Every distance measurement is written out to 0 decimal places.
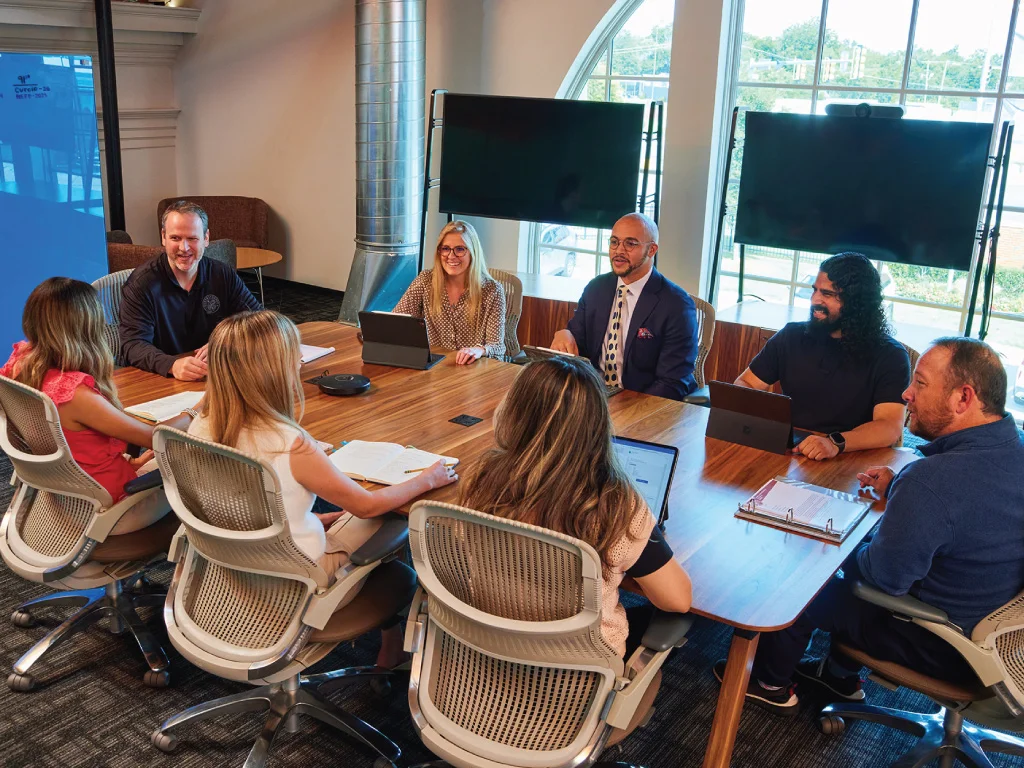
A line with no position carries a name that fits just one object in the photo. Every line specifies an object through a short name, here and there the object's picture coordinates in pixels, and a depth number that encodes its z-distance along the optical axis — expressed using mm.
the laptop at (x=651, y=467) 2475
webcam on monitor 4785
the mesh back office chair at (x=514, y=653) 1954
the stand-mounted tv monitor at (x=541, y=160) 5512
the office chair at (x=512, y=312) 4543
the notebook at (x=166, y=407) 3161
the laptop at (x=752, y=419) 3021
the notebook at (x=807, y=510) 2521
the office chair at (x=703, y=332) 4248
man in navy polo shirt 3711
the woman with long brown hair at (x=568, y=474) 2031
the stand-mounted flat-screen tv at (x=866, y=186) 4707
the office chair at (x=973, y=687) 2301
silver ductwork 6117
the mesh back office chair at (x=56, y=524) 2693
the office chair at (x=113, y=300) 3982
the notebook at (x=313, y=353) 3881
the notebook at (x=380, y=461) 2744
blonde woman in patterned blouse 4219
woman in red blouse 2799
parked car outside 6945
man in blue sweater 2320
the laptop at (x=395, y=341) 3820
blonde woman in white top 2377
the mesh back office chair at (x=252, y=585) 2293
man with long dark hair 3258
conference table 2258
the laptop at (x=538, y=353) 3384
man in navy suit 3932
